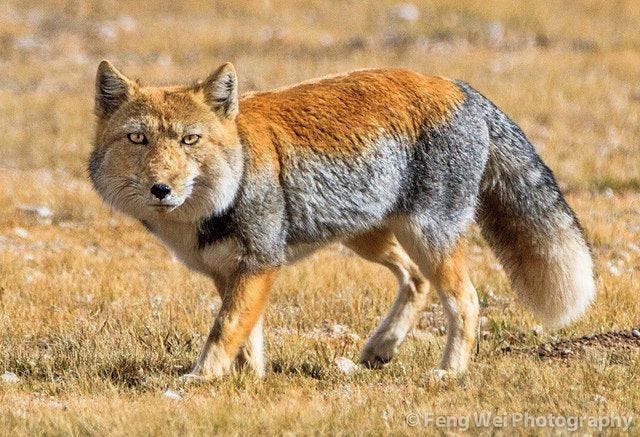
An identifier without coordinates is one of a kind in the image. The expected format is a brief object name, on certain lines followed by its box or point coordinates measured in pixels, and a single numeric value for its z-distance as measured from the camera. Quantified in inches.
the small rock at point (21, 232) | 991.0
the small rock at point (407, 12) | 2363.4
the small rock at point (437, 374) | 566.0
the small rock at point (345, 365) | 599.0
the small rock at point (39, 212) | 1064.2
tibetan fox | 550.3
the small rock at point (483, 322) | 709.9
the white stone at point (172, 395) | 525.9
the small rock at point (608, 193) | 1167.7
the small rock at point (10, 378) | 571.8
